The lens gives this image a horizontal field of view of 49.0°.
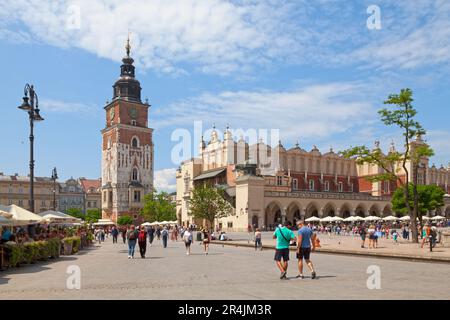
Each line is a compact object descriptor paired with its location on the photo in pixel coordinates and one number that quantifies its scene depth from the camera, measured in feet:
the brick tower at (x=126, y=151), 261.44
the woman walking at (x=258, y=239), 86.84
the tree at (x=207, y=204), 140.67
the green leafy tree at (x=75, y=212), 333.21
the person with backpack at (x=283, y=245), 39.91
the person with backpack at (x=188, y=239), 73.90
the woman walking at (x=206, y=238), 77.04
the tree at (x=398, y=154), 101.60
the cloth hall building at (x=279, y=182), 187.32
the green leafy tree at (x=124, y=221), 250.98
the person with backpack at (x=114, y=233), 125.71
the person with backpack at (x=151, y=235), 112.97
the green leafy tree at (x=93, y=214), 315.37
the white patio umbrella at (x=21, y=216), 56.99
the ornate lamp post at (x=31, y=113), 63.78
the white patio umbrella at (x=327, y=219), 174.21
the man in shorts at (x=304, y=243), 41.22
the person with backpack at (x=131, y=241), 66.69
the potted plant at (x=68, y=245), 74.90
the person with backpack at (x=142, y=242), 67.26
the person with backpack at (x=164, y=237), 99.99
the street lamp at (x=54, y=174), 137.10
